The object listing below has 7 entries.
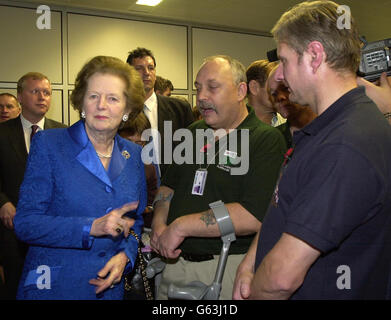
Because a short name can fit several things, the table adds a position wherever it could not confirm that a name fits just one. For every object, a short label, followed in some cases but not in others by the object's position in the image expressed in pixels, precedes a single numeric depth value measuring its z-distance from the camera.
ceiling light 5.08
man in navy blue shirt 0.94
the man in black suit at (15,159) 2.87
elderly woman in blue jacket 1.41
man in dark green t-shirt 1.75
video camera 1.37
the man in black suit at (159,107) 2.89
